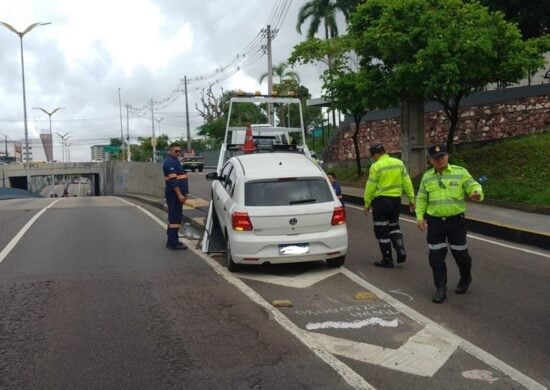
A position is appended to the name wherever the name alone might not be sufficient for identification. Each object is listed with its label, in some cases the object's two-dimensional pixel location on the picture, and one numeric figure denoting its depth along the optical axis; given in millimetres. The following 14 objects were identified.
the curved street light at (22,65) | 40000
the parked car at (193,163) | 48150
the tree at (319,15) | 38281
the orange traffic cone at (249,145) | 12167
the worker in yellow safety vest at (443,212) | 6746
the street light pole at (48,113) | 68512
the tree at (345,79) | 17969
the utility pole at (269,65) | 32816
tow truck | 9992
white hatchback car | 8094
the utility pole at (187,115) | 67644
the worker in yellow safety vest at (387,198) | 8711
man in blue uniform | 10617
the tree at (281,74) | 50031
